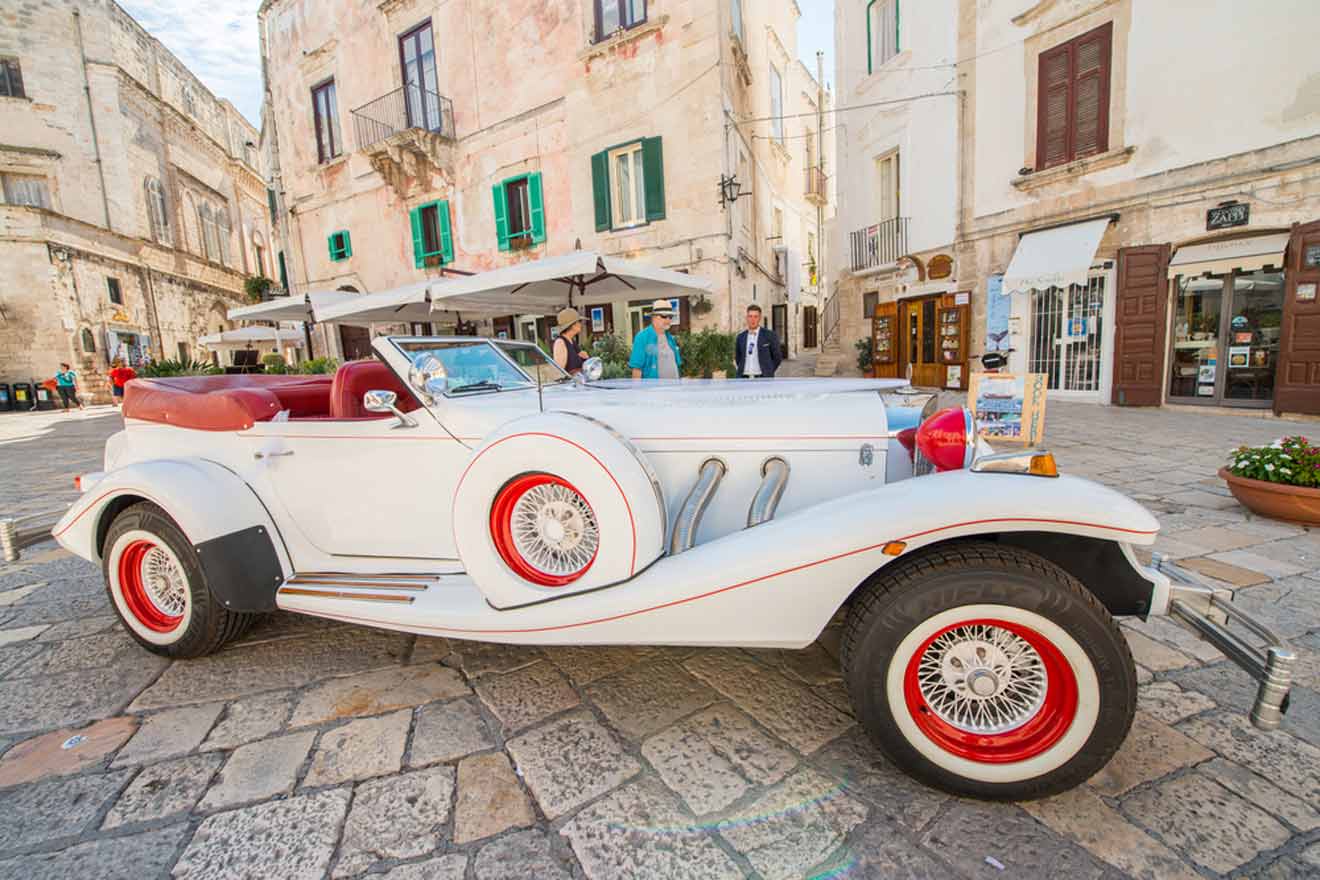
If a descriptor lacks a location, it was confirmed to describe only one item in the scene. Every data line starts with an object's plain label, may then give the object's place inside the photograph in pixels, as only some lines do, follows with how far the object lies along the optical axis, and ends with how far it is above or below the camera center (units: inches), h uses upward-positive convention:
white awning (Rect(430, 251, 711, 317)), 295.4 +46.3
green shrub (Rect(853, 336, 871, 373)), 557.0 -3.1
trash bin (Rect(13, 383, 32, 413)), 731.4 -5.8
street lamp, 433.4 +126.1
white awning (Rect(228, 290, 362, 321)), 388.5 +52.8
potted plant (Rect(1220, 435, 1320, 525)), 145.9 -38.8
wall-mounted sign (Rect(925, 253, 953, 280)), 471.2 +65.5
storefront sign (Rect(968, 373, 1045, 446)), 240.7 -26.5
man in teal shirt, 217.8 +4.9
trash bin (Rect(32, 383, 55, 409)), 740.0 -5.1
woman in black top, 209.3 +9.0
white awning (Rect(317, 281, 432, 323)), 323.6 +41.2
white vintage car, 62.5 -23.4
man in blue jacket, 265.6 +3.3
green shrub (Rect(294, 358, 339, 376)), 591.5 +12.0
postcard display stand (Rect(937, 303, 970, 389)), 464.8 +2.4
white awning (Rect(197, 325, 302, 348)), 641.0 +50.2
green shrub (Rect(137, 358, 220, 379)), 618.5 +17.2
